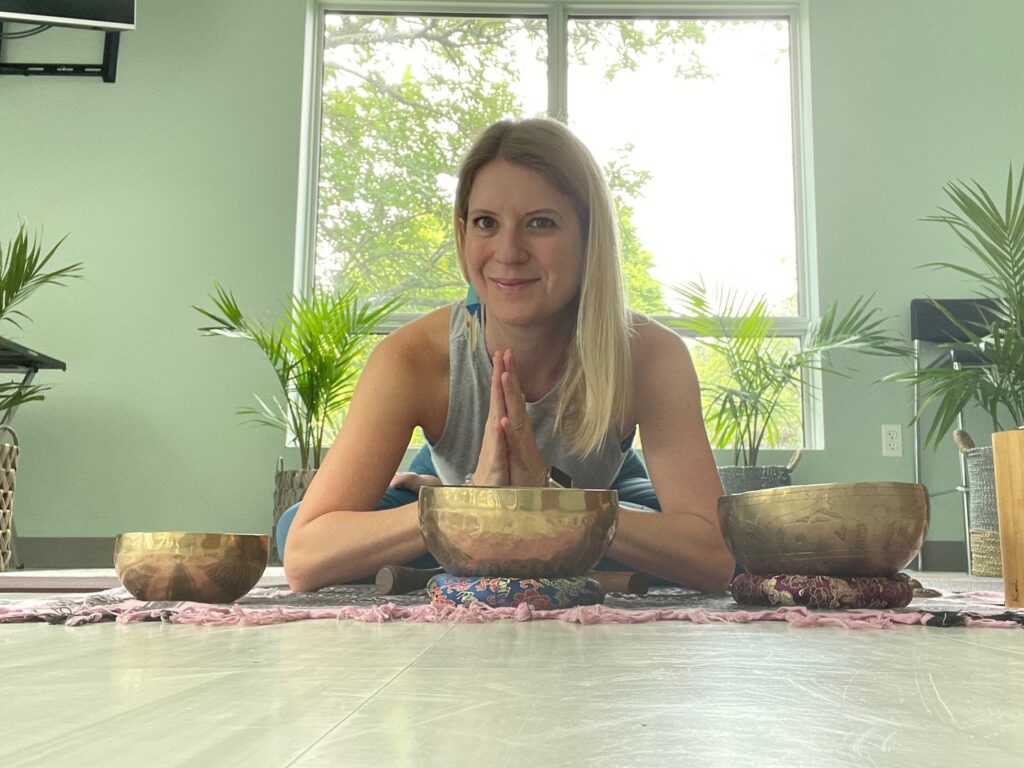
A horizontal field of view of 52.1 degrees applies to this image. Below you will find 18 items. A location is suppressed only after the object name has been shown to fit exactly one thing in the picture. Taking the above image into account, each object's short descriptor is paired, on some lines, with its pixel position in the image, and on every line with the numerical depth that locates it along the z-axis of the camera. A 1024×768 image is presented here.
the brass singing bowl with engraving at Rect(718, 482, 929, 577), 1.06
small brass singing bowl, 1.08
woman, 1.50
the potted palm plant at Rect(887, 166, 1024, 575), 3.07
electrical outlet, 4.12
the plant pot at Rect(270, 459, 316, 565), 3.72
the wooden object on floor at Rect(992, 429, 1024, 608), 1.10
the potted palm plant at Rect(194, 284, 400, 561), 3.71
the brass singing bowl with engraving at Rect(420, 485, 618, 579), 0.99
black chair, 3.92
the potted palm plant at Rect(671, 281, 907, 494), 3.75
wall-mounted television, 3.96
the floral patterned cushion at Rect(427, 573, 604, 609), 1.01
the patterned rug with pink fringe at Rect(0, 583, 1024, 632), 0.95
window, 4.50
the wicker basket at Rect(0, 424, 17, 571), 3.49
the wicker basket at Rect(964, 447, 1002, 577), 3.23
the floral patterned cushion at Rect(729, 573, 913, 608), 1.09
